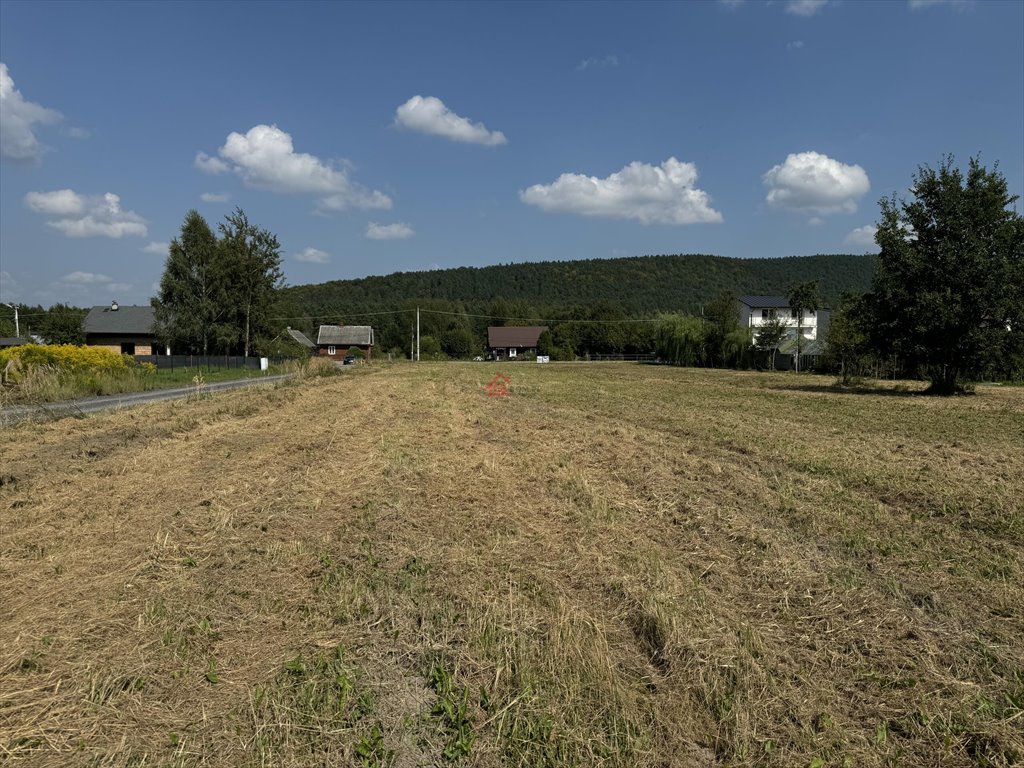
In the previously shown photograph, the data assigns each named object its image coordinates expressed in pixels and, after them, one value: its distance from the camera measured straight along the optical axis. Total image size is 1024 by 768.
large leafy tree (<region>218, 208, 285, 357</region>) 39.97
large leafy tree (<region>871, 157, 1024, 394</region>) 21.58
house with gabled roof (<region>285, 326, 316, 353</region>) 74.03
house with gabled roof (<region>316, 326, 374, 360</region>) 90.69
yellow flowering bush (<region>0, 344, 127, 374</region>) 18.97
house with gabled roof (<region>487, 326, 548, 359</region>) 113.01
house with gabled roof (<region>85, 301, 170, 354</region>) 54.09
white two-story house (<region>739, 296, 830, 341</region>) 79.71
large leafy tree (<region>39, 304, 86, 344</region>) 65.50
